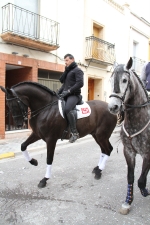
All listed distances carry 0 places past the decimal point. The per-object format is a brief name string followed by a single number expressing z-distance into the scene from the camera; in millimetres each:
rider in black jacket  4324
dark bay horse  3936
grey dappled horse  2734
